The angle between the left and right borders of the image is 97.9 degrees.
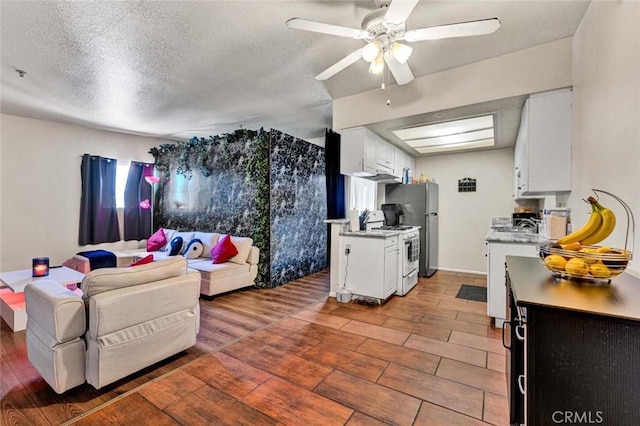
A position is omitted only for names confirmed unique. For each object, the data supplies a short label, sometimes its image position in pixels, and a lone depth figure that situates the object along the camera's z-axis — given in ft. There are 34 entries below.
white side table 9.06
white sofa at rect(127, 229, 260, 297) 12.36
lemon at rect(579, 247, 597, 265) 3.84
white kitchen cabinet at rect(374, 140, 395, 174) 13.48
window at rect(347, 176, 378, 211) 17.90
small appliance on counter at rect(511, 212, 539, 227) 13.43
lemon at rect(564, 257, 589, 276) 3.87
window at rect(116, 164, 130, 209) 19.01
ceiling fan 5.51
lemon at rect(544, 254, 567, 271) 4.12
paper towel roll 12.54
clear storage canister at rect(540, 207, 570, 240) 8.02
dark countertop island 2.69
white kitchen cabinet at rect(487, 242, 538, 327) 9.27
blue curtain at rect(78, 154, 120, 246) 17.17
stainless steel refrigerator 16.15
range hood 12.92
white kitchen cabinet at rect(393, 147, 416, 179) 15.76
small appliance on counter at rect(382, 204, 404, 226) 15.58
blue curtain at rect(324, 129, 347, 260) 16.07
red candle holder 10.57
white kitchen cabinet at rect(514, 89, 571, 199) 8.02
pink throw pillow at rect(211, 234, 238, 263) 13.51
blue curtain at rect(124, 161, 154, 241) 19.25
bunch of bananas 4.31
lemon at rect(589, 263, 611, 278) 3.72
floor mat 12.38
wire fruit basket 3.69
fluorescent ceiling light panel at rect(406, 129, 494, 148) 13.48
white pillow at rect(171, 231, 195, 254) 15.76
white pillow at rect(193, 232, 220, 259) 15.08
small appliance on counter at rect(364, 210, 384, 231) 13.25
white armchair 5.76
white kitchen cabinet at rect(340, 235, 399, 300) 11.27
